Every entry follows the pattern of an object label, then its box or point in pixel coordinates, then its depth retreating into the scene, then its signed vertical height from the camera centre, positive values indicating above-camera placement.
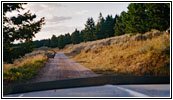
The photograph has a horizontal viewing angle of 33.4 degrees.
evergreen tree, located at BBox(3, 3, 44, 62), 15.08 +1.13
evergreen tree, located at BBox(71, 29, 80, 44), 102.88 +4.68
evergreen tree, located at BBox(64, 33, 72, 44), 121.27 +4.86
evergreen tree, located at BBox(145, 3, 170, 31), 22.25 +2.86
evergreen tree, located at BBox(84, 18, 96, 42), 81.94 +5.77
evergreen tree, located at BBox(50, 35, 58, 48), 121.81 +3.36
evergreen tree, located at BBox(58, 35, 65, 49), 116.73 +3.23
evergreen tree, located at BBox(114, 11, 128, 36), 67.55 +4.76
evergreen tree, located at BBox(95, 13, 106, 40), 74.94 +5.02
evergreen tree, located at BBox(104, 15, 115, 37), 74.69 +5.81
